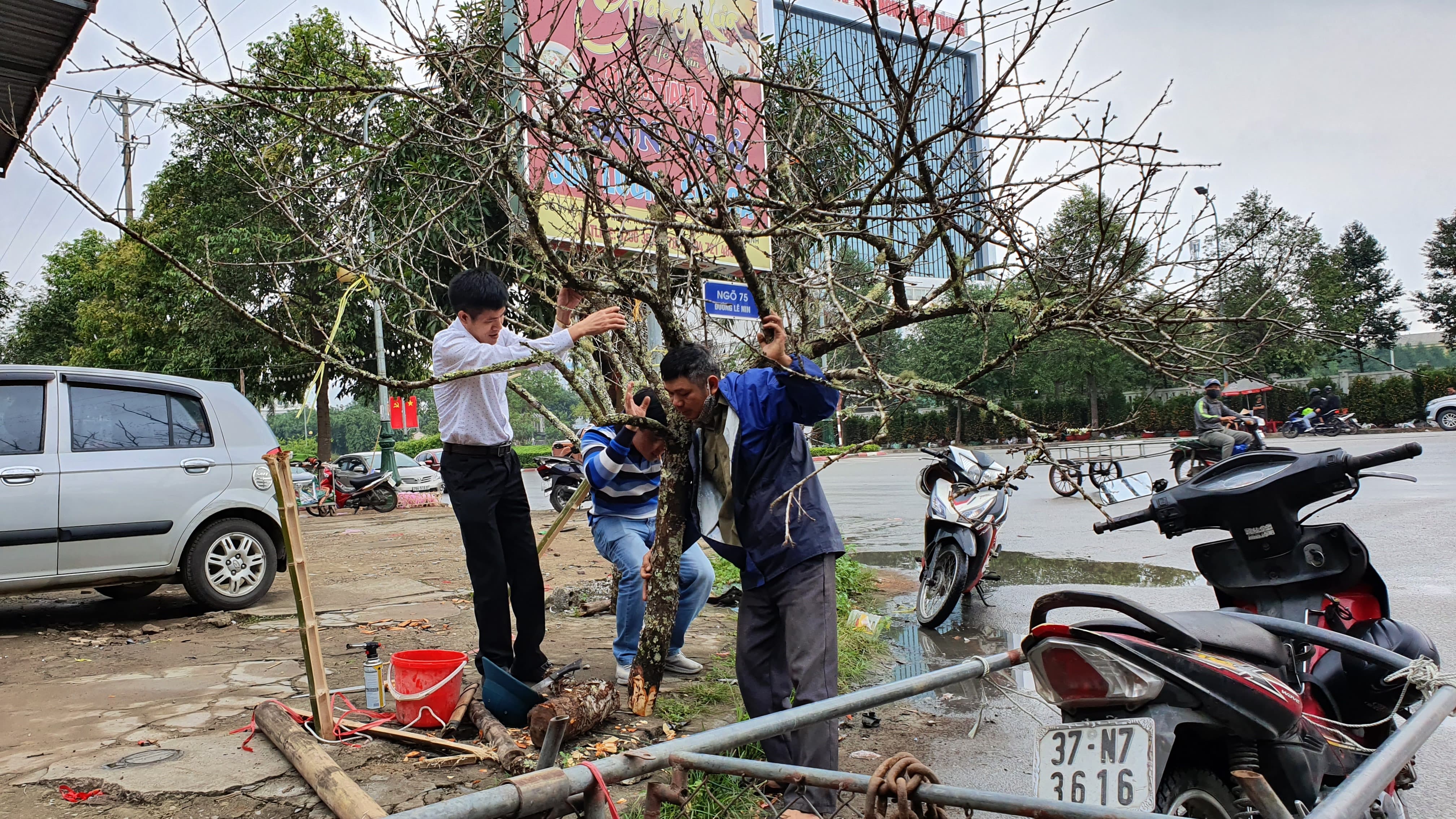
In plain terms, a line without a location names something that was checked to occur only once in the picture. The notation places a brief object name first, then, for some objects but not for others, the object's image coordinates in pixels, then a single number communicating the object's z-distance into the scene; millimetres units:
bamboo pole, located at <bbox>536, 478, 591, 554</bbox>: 4824
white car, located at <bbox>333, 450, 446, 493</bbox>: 20359
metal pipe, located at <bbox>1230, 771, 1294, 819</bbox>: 1562
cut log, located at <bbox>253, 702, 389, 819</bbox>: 2652
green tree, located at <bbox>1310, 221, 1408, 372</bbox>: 21219
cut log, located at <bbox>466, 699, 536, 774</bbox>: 3117
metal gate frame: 1268
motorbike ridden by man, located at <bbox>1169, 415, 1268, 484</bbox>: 11227
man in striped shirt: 4250
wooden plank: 3264
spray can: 3717
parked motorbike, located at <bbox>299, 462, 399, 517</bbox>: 15961
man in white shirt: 3818
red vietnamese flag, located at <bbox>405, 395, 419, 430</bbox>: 18028
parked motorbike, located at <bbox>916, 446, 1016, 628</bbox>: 5688
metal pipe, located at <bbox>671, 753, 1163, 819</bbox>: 1306
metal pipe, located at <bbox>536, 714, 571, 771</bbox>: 1508
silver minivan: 5480
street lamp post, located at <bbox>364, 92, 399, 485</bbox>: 17328
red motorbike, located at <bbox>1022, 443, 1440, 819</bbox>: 1947
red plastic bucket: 3555
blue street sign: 6969
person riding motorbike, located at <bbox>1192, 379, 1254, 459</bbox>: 12227
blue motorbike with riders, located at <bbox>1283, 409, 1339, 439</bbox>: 23875
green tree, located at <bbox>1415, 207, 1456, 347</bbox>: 34531
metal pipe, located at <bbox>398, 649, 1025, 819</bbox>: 1261
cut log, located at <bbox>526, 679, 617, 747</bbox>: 3355
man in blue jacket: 2883
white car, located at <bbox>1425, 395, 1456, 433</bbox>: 22953
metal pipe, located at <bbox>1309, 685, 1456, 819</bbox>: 1228
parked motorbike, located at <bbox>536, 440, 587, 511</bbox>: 13453
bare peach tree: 2982
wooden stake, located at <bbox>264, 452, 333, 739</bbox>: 3365
